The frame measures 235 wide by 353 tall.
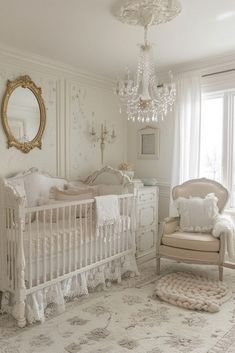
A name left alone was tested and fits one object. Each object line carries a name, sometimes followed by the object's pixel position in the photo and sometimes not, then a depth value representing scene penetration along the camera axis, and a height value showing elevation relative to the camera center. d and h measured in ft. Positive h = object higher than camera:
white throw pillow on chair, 11.18 -1.98
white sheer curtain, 12.60 +1.24
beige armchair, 10.12 -2.74
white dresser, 12.53 -2.65
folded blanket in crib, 9.68 -1.66
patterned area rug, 6.86 -4.15
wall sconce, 13.98 +1.05
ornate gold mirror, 10.78 +1.58
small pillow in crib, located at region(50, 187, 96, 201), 11.27 -1.31
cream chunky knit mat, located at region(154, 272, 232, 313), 8.66 -4.04
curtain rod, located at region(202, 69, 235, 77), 11.89 +3.33
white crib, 7.76 -2.47
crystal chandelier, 7.50 +3.51
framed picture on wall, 14.57 +0.74
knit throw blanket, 10.10 -2.40
